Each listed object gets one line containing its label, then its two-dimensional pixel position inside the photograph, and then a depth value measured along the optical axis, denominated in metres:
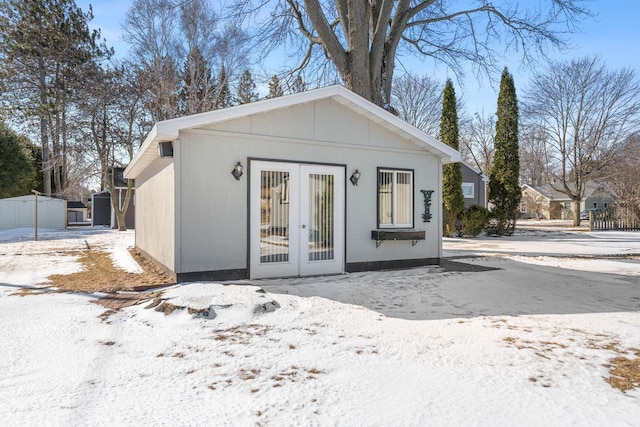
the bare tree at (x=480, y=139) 28.89
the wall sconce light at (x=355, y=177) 7.27
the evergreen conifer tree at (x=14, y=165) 22.09
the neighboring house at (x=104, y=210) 23.03
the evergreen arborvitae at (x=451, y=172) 15.83
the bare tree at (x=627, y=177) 18.31
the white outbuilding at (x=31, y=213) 20.22
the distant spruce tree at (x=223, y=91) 18.84
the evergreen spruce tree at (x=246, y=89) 19.81
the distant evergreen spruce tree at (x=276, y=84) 14.23
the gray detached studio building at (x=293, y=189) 6.02
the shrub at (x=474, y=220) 16.17
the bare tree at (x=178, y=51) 17.55
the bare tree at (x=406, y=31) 10.85
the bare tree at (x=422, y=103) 24.64
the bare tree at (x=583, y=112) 21.91
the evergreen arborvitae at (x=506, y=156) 16.61
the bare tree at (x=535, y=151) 23.95
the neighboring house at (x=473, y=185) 21.31
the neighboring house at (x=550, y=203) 37.47
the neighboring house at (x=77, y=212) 31.61
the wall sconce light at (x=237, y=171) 6.24
